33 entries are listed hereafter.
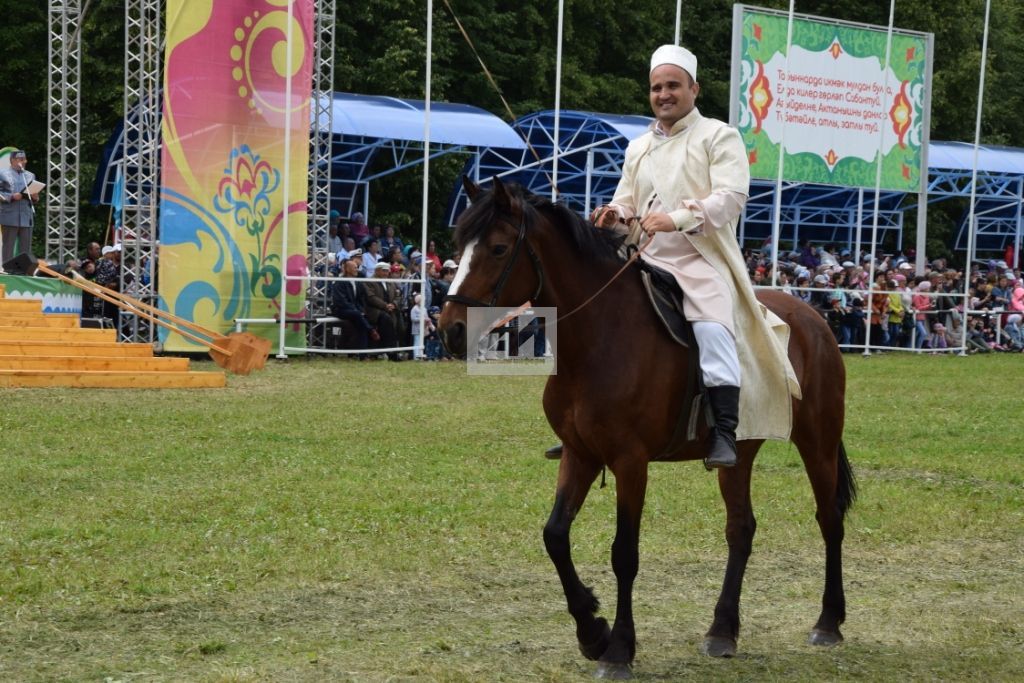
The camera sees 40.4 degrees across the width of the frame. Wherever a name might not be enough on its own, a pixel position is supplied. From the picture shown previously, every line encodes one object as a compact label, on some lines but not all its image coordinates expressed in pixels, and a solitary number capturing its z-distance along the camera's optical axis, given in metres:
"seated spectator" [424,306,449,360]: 25.44
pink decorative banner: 22.02
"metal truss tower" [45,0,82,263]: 24.62
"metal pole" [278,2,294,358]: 22.41
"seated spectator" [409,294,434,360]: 24.61
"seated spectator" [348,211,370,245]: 30.28
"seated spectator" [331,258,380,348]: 24.25
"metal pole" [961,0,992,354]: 29.34
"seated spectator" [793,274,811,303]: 28.92
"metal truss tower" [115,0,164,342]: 22.28
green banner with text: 27.16
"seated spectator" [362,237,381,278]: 25.97
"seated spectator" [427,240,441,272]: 26.66
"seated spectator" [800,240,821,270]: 38.35
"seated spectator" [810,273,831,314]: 30.08
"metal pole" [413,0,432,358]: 23.17
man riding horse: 6.63
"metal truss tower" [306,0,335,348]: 23.97
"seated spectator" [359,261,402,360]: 24.53
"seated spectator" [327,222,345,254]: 27.55
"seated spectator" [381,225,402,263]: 27.58
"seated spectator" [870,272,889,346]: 30.30
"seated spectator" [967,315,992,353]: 33.00
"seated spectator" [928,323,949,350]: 31.80
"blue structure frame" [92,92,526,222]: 31.08
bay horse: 6.11
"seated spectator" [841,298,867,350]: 30.08
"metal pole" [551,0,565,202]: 23.38
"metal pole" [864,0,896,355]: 28.20
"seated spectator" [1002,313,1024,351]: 34.31
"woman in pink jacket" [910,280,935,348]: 30.97
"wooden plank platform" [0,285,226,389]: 17.84
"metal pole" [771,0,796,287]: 26.73
